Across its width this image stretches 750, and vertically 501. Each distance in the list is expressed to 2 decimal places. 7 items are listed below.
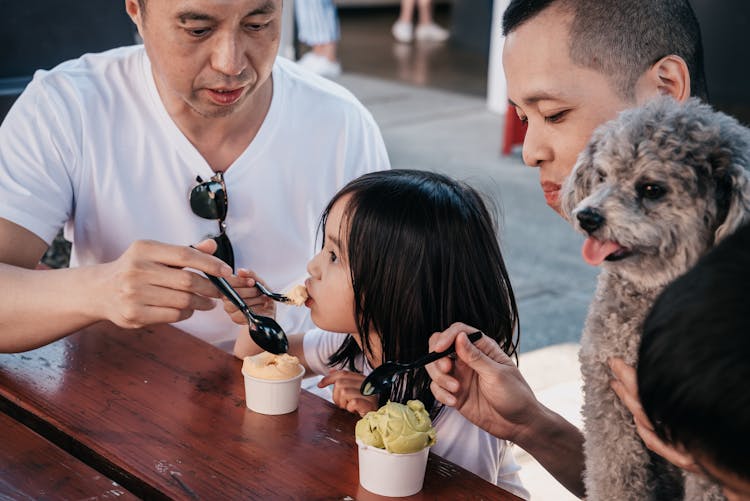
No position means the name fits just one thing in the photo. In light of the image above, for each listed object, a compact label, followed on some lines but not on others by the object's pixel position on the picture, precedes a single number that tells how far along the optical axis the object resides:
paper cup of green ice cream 1.14
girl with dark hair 1.50
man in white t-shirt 1.65
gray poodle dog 1.15
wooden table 1.18
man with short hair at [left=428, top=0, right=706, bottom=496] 1.43
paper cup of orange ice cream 1.34
